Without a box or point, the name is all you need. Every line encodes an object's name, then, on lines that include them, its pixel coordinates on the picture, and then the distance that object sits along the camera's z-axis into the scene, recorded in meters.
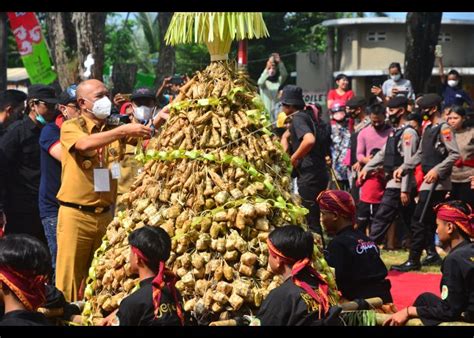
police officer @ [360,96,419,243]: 11.10
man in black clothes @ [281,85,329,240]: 10.41
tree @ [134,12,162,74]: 45.16
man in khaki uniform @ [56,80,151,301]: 7.02
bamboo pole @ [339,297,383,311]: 5.72
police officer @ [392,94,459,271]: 10.59
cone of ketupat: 5.73
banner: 18.69
